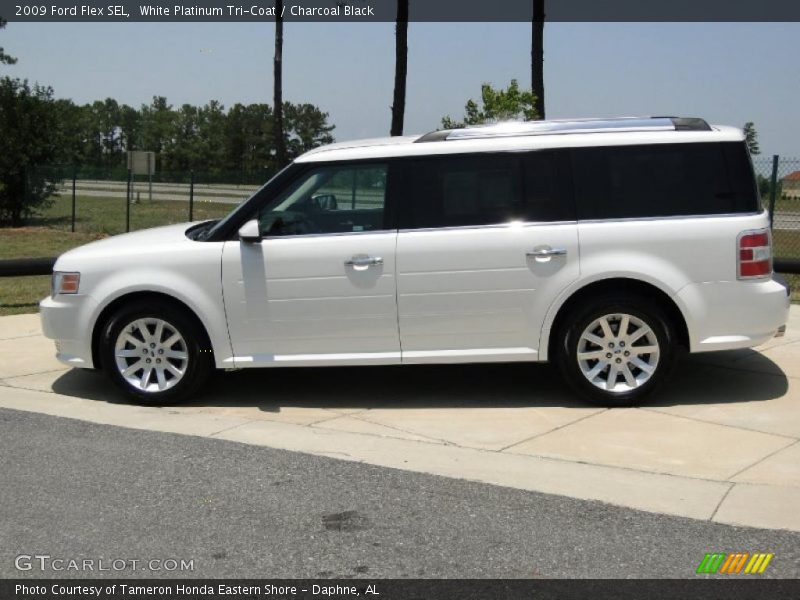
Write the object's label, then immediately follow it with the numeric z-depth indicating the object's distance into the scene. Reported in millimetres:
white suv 7016
